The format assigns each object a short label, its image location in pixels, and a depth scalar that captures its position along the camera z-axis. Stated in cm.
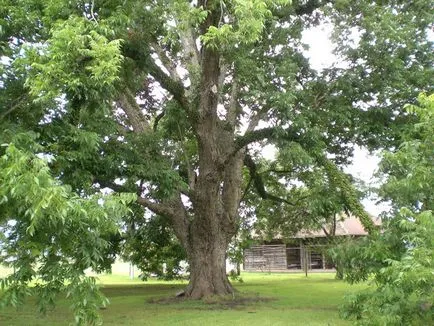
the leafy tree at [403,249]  714
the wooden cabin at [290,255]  3595
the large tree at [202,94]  793
